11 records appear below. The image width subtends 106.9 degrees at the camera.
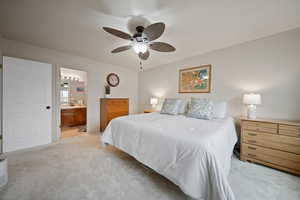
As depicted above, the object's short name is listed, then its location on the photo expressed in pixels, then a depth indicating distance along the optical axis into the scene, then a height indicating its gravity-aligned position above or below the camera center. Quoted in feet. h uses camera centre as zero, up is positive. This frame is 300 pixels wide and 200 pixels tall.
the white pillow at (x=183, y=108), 9.98 -0.79
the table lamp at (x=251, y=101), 6.70 -0.09
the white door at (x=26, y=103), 7.32 -0.35
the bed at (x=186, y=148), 3.47 -1.99
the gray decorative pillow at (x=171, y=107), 9.62 -0.69
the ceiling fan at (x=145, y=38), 4.86 +3.06
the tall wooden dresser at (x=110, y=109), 11.81 -1.13
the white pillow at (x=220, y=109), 8.13 -0.71
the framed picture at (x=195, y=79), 9.78 +1.87
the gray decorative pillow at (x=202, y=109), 7.79 -0.71
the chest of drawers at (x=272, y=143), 5.49 -2.37
